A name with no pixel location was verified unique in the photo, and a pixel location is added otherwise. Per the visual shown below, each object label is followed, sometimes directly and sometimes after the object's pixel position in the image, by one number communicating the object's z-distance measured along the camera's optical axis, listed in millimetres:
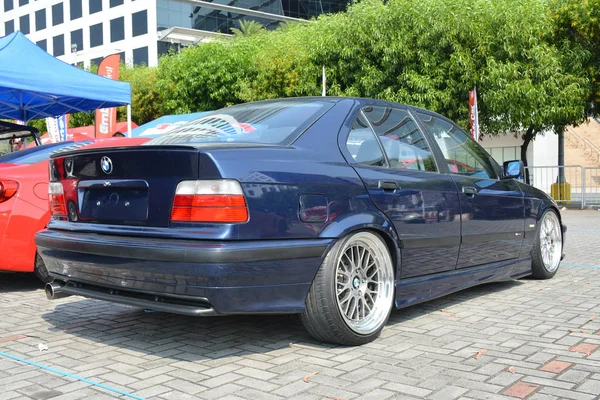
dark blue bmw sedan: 3328
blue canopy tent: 9922
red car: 5371
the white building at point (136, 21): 49719
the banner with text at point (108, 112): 19953
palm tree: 48738
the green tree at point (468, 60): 18297
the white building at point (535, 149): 36406
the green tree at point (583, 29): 18484
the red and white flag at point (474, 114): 14523
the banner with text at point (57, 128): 17875
